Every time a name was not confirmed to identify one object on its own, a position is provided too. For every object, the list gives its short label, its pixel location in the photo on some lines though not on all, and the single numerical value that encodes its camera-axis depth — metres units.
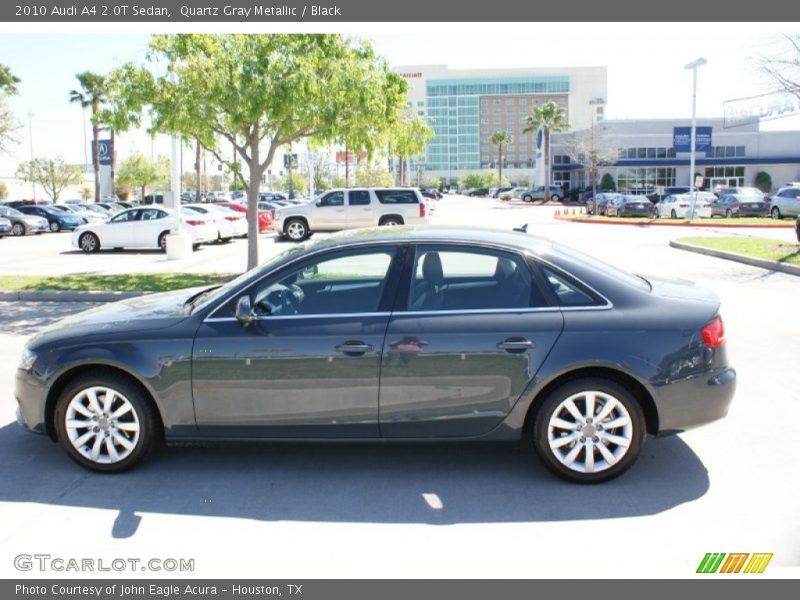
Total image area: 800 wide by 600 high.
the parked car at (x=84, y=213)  38.47
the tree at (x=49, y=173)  66.44
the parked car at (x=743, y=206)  38.97
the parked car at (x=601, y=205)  45.32
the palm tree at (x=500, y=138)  120.32
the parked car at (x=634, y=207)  40.72
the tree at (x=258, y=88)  12.60
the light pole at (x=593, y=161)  53.62
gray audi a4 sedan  4.62
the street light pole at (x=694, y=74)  35.56
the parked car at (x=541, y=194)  77.25
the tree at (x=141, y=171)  75.69
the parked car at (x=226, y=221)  25.74
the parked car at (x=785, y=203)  36.72
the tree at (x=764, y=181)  65.06
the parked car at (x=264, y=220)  31.08
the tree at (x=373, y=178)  64.87
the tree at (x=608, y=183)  69.75
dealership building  66.69
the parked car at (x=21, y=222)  34.34
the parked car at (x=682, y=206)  40.34
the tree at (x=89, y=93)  55.80
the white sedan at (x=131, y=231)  22.56
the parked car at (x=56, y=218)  37.03
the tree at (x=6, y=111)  42.62
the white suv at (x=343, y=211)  26.44
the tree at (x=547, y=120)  78.00
